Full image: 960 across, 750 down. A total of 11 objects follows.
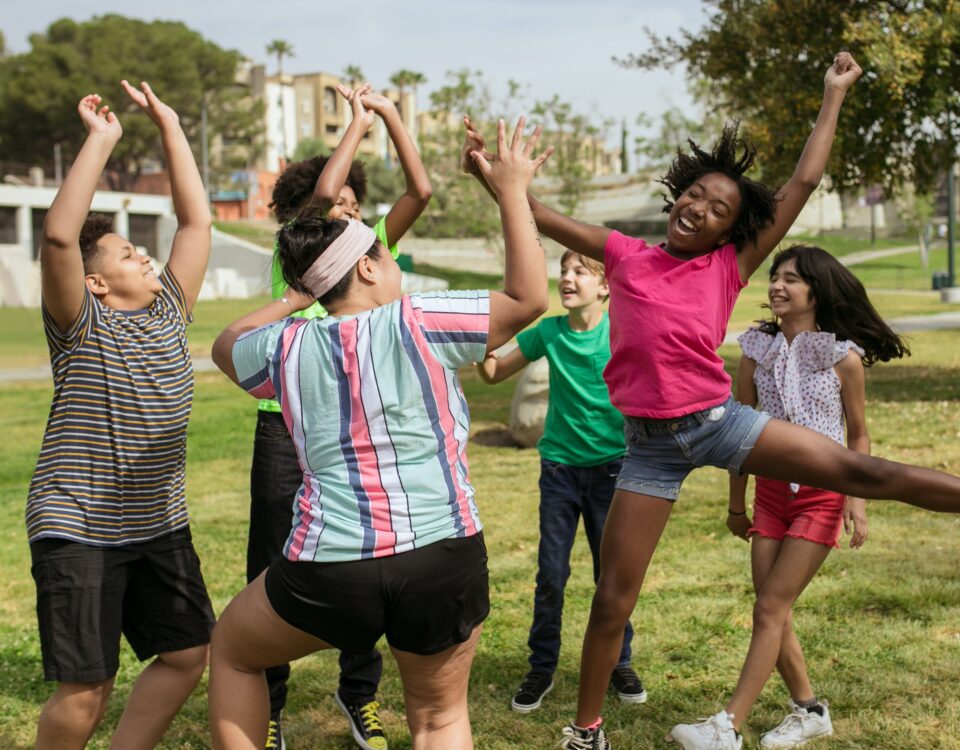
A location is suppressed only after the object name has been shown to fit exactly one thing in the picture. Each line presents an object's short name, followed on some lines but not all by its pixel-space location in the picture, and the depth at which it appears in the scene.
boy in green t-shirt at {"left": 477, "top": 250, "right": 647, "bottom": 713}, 4.61
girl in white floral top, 3.94
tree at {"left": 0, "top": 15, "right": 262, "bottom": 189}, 72.44
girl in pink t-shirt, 3.43
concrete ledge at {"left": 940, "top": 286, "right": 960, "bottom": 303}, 28.49
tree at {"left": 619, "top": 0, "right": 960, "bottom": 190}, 11.76
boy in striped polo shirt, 3.29
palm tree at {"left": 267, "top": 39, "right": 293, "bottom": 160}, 114.12
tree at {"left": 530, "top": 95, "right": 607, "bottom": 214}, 48.38
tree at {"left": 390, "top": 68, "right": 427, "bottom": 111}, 98.38
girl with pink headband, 2.74
